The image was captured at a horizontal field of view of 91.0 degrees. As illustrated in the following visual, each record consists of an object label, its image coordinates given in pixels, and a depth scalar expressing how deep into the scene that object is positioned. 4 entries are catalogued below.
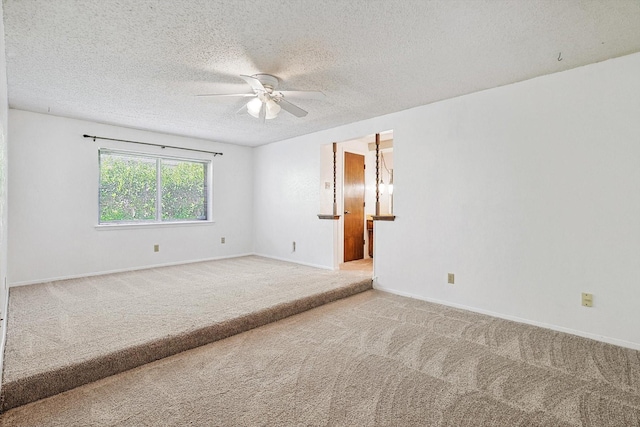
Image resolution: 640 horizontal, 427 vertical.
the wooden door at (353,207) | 5.75
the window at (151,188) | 4.84
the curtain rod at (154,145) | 4.55
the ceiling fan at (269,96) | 2.84
